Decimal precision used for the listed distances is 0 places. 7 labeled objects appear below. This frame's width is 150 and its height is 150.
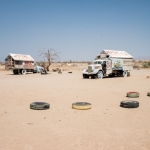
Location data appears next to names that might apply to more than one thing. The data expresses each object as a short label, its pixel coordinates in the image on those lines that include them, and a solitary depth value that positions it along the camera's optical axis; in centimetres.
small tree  4478
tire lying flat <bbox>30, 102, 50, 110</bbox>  777
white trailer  3222
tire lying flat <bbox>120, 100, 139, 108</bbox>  807
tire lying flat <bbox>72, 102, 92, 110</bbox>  780
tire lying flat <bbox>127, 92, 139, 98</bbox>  1050
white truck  2258
